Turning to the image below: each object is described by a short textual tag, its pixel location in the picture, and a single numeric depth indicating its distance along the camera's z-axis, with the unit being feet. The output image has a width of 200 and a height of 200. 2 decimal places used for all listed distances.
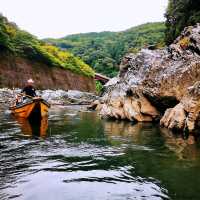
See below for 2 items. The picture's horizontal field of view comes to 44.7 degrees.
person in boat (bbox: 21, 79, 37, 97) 45.08
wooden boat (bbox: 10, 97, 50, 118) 41.71
